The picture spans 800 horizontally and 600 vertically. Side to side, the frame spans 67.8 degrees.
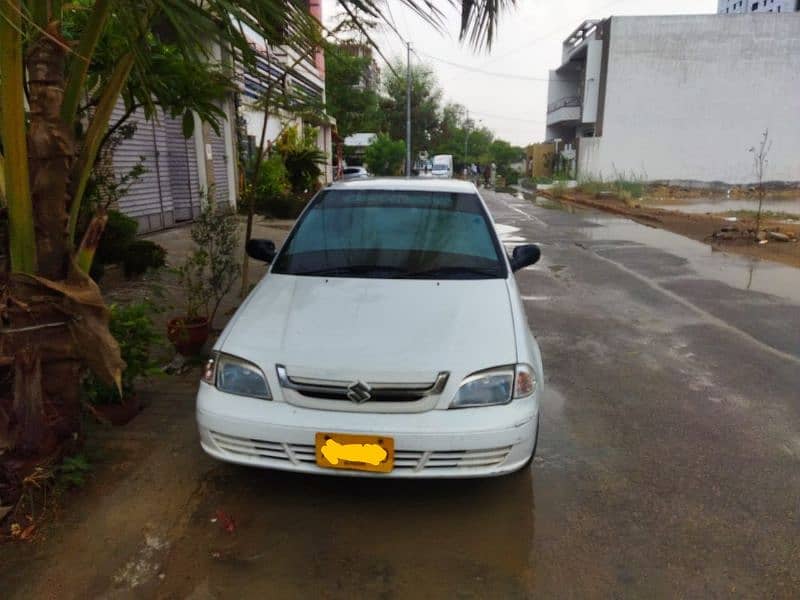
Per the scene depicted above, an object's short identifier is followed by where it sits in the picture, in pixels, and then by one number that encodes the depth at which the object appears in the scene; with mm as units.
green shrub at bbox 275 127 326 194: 16359
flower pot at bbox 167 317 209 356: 4676
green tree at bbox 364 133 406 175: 35281
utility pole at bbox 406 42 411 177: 33594
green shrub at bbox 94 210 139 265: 6977
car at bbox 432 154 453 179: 40509
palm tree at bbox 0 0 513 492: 2521
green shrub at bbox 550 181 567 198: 30686
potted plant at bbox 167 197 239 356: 4703
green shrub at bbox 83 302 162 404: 3520
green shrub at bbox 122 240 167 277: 7199
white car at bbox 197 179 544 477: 2623
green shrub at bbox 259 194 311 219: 15758
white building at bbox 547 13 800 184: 33406
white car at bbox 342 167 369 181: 31297
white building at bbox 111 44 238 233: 10254
